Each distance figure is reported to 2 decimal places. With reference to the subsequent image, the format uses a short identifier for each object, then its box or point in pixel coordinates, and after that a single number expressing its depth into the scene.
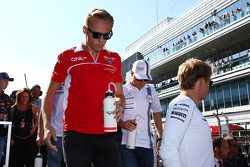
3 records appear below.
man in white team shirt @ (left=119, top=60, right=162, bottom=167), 4.31
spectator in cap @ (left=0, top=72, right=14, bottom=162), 5.75
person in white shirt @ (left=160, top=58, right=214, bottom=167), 2.33
